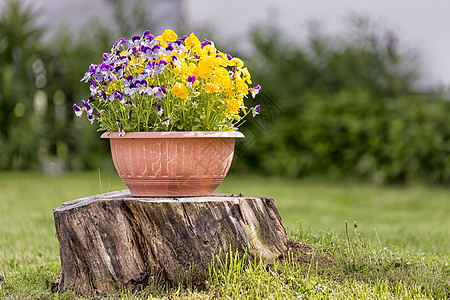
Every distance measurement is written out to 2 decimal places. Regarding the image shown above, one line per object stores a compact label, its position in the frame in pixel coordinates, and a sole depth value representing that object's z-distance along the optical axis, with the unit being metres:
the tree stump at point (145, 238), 5.96
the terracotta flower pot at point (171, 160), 6.12
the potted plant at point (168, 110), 6.10
